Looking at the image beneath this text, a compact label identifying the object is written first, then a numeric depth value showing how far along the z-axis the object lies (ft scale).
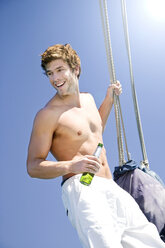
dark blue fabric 9.47
